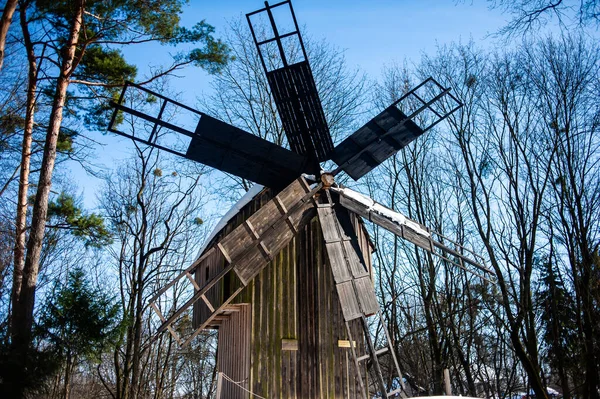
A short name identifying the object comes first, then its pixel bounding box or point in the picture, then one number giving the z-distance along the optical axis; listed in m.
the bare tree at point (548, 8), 6.29
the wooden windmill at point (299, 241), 9.06
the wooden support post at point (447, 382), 9.23
